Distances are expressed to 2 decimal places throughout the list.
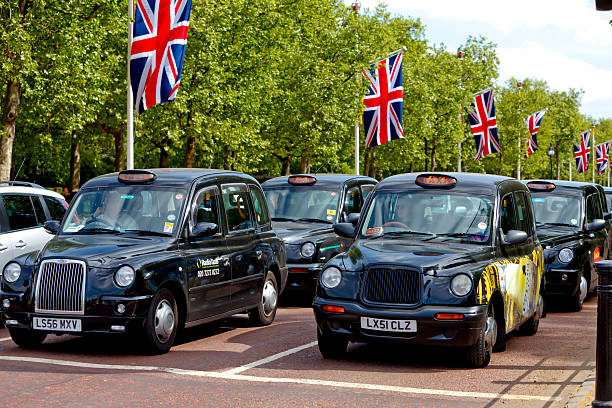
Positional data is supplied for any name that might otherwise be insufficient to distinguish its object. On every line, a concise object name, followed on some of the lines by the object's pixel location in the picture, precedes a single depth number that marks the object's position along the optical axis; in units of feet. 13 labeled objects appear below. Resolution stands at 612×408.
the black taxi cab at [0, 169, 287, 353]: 29.01
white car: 39.81
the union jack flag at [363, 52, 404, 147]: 99.55
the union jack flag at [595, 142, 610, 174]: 255.45
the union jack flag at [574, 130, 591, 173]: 218.22
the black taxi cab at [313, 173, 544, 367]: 27.27
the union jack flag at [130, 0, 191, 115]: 64.49
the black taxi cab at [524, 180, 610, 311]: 45.78
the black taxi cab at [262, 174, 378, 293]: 46.34
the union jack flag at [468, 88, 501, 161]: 142.88
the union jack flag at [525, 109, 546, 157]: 179.73
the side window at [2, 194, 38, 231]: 40.47
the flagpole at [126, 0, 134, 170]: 74.08
